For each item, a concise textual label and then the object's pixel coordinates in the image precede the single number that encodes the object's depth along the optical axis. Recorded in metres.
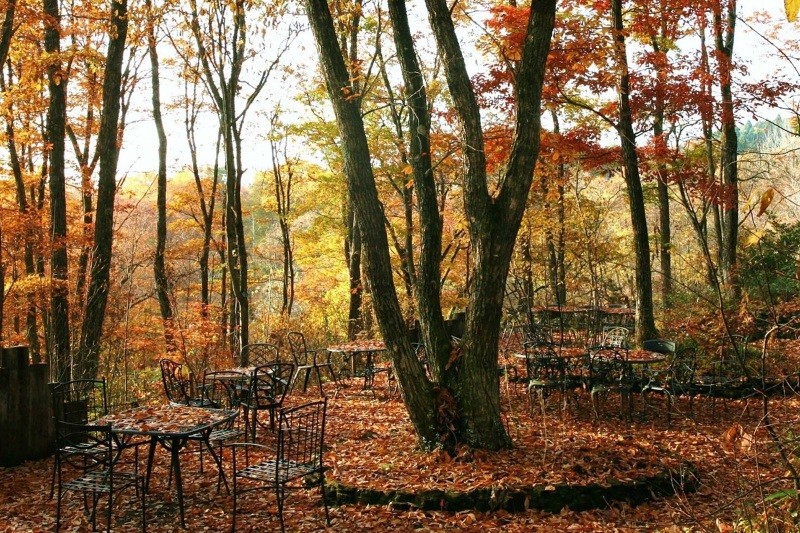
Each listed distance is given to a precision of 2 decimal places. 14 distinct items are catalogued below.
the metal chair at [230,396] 5.70
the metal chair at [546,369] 7.89
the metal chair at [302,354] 12.36
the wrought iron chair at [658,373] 7.84
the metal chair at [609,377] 7.51
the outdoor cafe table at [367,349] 9.41
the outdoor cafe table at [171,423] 4.59
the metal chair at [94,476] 4.52
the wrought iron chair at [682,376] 7.37
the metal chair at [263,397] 6.58
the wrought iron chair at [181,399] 6.95
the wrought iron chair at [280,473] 4.59
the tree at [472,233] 5.77
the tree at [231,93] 12.55
